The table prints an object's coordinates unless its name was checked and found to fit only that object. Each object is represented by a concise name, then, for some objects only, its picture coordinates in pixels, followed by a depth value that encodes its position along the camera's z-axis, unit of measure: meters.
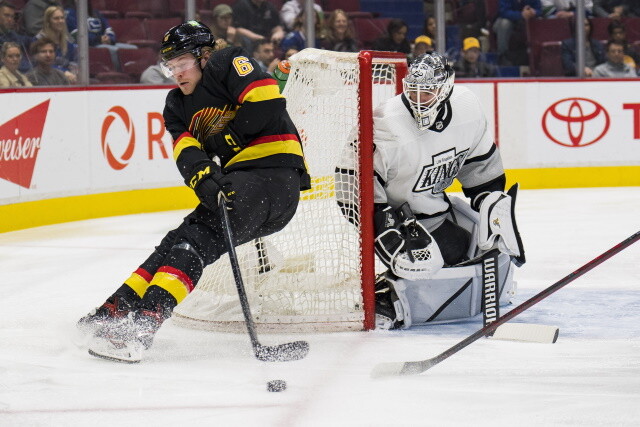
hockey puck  5.39
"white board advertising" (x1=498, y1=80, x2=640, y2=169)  14.54
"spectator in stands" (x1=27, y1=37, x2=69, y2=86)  11.92
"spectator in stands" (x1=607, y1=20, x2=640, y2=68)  15.03
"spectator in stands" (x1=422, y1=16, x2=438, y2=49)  14.67
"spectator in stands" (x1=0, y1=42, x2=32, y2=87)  11.48
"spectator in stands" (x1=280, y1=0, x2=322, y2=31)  14.13
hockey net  6.78
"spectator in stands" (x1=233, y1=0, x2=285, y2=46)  13.84
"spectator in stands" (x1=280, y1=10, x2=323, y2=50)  14.19
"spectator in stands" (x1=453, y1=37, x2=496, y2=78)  14.77
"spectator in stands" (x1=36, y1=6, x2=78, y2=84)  12.14
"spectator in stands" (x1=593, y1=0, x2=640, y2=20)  15.07
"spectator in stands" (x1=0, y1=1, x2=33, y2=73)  11.70
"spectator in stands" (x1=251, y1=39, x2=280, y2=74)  14.05
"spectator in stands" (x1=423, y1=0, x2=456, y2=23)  14.64
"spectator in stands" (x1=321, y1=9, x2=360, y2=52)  14.46
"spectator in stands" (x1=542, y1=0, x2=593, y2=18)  14.91
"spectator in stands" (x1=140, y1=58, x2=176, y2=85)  13.16
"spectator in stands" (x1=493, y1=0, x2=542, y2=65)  15.00
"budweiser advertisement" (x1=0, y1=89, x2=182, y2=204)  11.38
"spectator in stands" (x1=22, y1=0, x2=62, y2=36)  11.95
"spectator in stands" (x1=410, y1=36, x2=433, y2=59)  14.72
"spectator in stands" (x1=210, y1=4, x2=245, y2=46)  13.69
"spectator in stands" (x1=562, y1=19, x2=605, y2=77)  14.87
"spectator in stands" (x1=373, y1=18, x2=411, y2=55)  14.80
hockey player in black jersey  6.03
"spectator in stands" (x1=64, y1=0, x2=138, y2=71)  12.44
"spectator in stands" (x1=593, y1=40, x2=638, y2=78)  14.80
